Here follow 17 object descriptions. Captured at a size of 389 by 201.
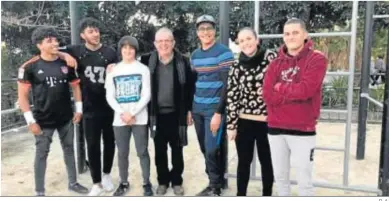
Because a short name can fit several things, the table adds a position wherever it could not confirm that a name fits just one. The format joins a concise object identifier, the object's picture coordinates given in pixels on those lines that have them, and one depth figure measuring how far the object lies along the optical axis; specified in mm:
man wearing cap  2664
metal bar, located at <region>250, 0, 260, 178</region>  2924
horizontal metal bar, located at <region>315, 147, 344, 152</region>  2966
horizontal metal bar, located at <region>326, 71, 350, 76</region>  2774
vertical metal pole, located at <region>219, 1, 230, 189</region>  2974
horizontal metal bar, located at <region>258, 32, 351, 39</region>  2769
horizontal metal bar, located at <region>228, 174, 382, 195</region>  2908
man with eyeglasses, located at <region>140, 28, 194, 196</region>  2754
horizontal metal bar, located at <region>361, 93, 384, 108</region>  3710
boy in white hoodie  2775
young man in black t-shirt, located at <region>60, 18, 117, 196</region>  2867
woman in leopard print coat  2412
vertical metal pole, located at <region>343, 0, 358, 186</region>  2711
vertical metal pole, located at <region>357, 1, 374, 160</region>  3684
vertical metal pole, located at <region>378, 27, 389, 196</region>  2549
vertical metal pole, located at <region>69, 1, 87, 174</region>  3398
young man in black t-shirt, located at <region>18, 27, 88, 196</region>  2676
